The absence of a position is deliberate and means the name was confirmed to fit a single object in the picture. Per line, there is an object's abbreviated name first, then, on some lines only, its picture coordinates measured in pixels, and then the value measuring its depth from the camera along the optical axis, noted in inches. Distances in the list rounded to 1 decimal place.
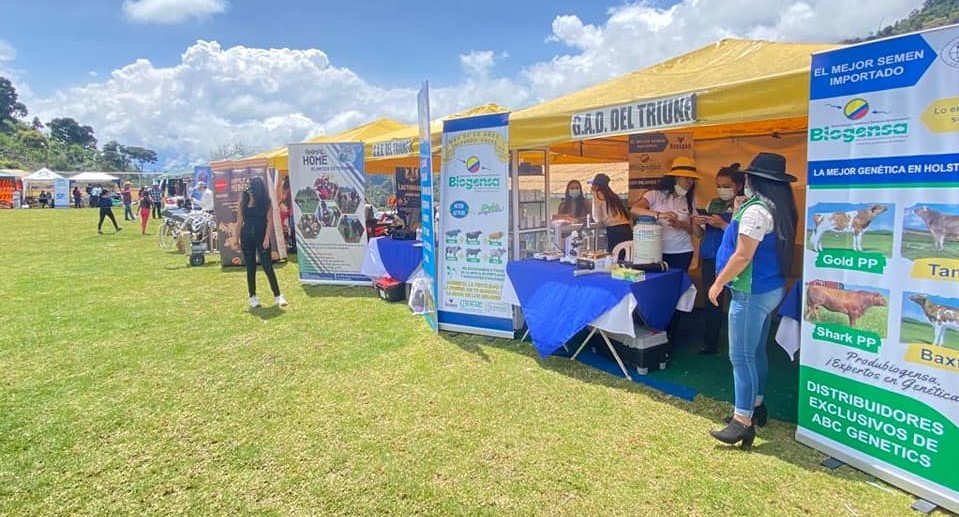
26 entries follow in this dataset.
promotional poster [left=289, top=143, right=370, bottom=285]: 285.6
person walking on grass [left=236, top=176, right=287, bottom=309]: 233.1
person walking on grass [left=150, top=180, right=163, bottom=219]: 909.3
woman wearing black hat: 102.7
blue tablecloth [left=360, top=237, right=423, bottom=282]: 253.8
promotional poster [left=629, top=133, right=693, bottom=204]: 243.4
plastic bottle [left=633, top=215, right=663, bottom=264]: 149.8
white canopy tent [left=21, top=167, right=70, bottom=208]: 1268.5
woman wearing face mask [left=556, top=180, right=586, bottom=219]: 207.3
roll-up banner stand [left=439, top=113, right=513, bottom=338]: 183.5
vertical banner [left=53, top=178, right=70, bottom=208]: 1267.2
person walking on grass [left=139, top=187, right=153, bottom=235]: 597.9
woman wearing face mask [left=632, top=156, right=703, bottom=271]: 170.6
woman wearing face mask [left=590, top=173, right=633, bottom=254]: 181.0
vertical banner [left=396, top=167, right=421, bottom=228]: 295.3
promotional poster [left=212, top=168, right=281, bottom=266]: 353.4
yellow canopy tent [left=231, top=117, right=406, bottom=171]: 375.9
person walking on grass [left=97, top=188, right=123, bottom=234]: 588.1
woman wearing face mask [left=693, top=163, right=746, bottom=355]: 168.1
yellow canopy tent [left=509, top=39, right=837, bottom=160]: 110.8
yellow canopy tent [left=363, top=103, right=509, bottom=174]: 238.7
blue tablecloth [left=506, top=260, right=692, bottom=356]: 143.6
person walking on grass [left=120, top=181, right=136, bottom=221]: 826.8
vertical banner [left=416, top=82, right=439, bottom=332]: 189.9
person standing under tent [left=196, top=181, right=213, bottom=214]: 473.9
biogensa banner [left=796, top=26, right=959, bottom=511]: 86.4
